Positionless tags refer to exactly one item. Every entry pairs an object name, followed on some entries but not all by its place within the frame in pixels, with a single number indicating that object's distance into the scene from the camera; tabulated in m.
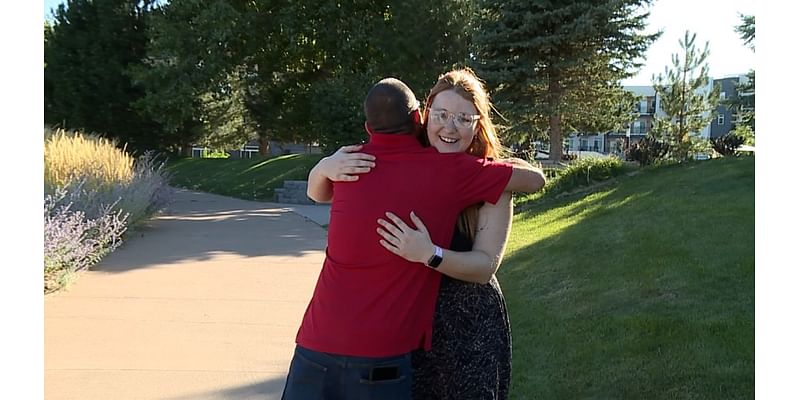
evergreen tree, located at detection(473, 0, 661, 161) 17.05
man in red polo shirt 1.96
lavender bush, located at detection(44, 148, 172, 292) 6.53
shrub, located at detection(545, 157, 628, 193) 14.17
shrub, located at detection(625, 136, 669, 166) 15.89
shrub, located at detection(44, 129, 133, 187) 9.68
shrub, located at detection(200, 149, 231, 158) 47.86
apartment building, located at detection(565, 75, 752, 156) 59.97
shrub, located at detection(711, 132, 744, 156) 17.78
